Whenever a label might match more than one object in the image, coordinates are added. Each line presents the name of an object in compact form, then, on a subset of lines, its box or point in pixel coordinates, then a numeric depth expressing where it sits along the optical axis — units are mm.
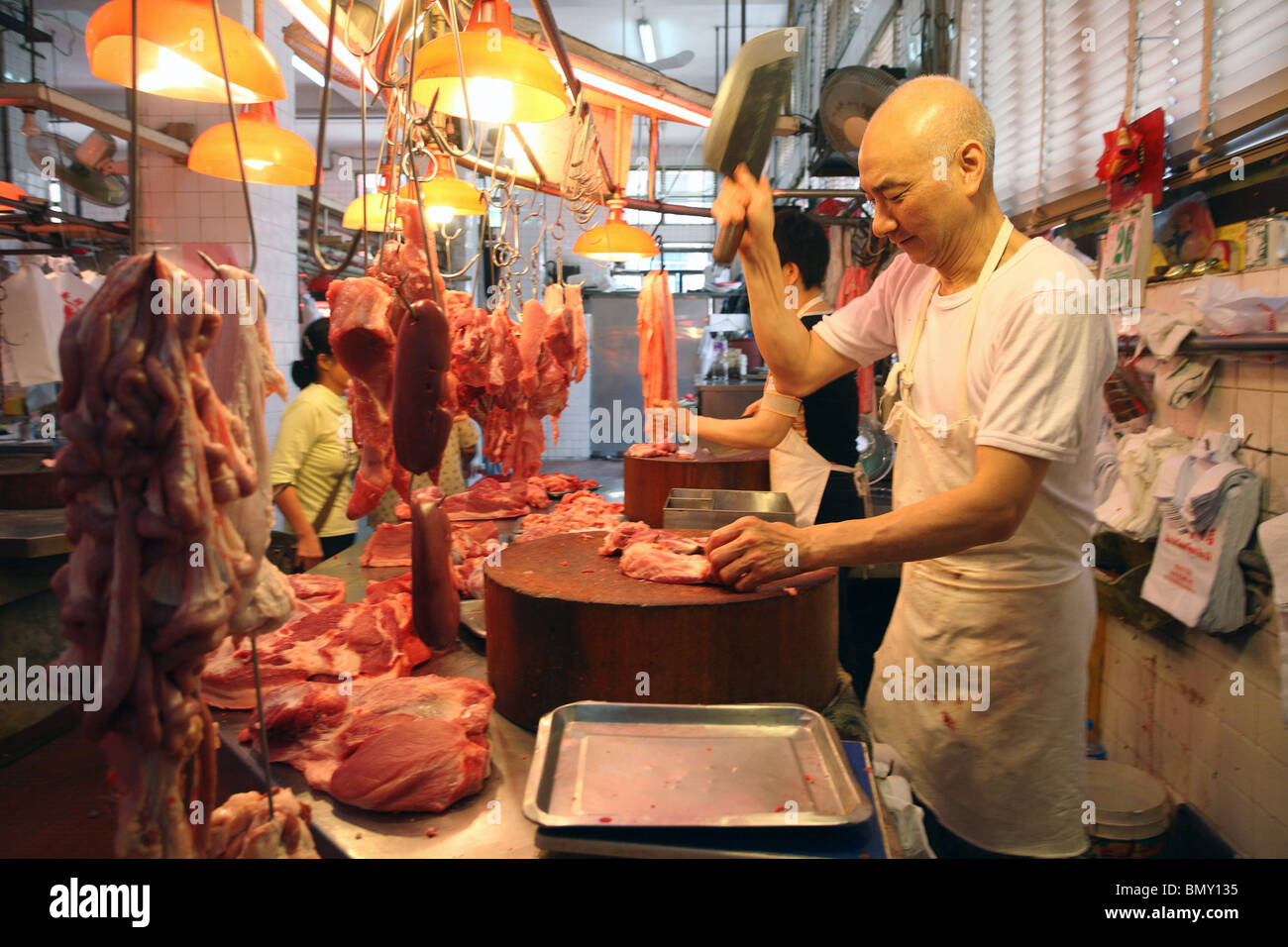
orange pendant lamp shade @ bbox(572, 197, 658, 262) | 4758
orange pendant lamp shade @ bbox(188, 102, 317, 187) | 2613
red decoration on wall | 3516
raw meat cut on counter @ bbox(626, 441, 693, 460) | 3990
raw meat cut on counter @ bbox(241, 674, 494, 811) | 1648
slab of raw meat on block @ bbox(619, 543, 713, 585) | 1977
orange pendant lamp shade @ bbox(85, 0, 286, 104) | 1941
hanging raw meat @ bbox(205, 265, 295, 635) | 1214
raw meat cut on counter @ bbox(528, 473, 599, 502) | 5625
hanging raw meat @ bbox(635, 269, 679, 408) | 5328
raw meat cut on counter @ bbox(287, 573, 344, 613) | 2998
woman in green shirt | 4426
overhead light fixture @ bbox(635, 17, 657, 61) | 10766
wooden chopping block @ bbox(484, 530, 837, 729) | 1826
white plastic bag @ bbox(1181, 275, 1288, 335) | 2797
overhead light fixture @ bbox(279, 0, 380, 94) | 2564
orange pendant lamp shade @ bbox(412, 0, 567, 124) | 2020
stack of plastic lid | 3139
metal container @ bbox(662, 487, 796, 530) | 2596
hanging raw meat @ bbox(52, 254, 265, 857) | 1032
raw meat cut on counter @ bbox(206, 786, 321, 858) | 1300
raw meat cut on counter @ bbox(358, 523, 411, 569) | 3650
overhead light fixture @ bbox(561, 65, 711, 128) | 3842
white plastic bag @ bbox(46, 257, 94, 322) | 7320
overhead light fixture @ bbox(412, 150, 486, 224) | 3512
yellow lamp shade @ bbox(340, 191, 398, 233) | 3719
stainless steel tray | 1337
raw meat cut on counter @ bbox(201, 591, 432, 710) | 2254
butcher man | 1862
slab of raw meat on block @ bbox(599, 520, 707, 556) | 2172
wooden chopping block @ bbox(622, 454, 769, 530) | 3848
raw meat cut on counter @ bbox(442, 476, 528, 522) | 4703
